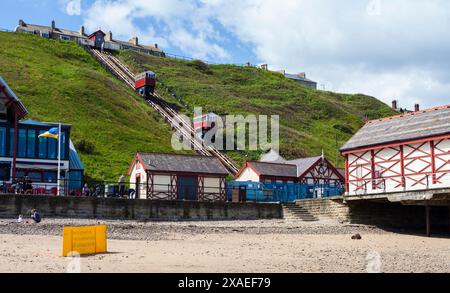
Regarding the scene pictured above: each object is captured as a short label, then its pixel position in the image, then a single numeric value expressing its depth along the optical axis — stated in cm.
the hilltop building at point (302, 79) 16186
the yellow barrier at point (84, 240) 1830
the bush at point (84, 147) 5544
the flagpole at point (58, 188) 3541
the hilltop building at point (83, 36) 11894
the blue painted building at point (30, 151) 3788
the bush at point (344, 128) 9855
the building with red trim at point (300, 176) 4488
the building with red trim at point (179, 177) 3944
